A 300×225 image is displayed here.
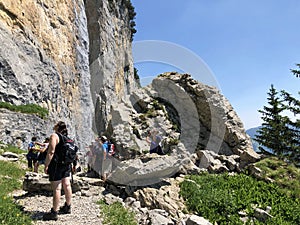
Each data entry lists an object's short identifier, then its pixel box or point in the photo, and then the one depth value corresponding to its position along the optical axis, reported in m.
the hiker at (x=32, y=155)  11.26
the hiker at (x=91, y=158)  12.05
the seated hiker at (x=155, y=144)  12.74
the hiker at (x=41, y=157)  11.00
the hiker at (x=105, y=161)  10.91
